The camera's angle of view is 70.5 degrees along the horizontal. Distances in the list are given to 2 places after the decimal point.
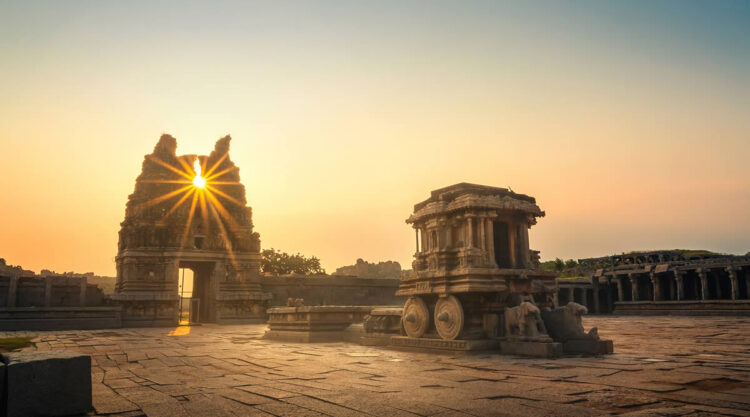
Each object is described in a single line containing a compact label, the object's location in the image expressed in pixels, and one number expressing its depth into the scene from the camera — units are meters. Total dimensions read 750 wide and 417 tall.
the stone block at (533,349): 9.68
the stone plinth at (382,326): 13.20
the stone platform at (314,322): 15.04
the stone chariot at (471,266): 11.22
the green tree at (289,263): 52.38
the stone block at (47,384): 4.84
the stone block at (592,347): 9.86
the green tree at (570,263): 65.91
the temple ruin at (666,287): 31.41
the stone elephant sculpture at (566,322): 10.48
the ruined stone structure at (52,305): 21.56
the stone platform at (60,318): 21.33
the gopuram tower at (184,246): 25.48
